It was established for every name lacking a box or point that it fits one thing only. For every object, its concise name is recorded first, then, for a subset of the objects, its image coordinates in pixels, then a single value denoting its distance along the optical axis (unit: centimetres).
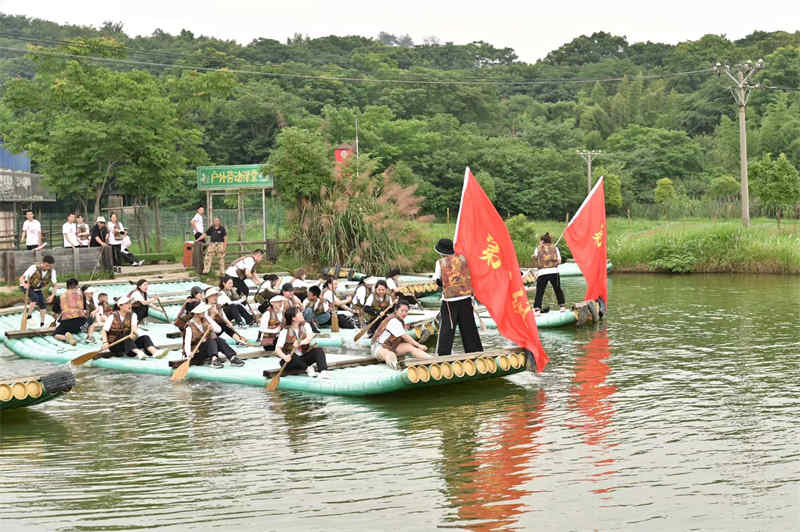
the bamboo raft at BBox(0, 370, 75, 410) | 1159
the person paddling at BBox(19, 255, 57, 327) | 1884
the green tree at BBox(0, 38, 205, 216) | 2923
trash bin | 2798
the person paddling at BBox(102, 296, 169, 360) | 1548
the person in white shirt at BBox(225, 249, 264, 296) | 2012
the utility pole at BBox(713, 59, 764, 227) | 3472
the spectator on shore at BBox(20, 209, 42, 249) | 2434
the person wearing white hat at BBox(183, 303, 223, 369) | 1460
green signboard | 2906
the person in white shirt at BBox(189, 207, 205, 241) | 2753
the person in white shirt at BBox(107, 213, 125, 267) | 2606
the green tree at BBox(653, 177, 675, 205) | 5353
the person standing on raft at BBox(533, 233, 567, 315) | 1919
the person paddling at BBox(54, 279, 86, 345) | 1705
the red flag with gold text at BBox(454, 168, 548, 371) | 1329
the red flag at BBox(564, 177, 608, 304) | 1856
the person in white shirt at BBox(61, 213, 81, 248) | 2495
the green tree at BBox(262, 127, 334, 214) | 2876
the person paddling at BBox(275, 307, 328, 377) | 1354
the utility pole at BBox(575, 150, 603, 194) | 5056
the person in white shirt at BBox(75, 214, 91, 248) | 2593
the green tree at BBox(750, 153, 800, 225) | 3797
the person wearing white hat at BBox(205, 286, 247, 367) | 1466
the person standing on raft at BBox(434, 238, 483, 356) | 1328
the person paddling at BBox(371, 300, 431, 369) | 1357
